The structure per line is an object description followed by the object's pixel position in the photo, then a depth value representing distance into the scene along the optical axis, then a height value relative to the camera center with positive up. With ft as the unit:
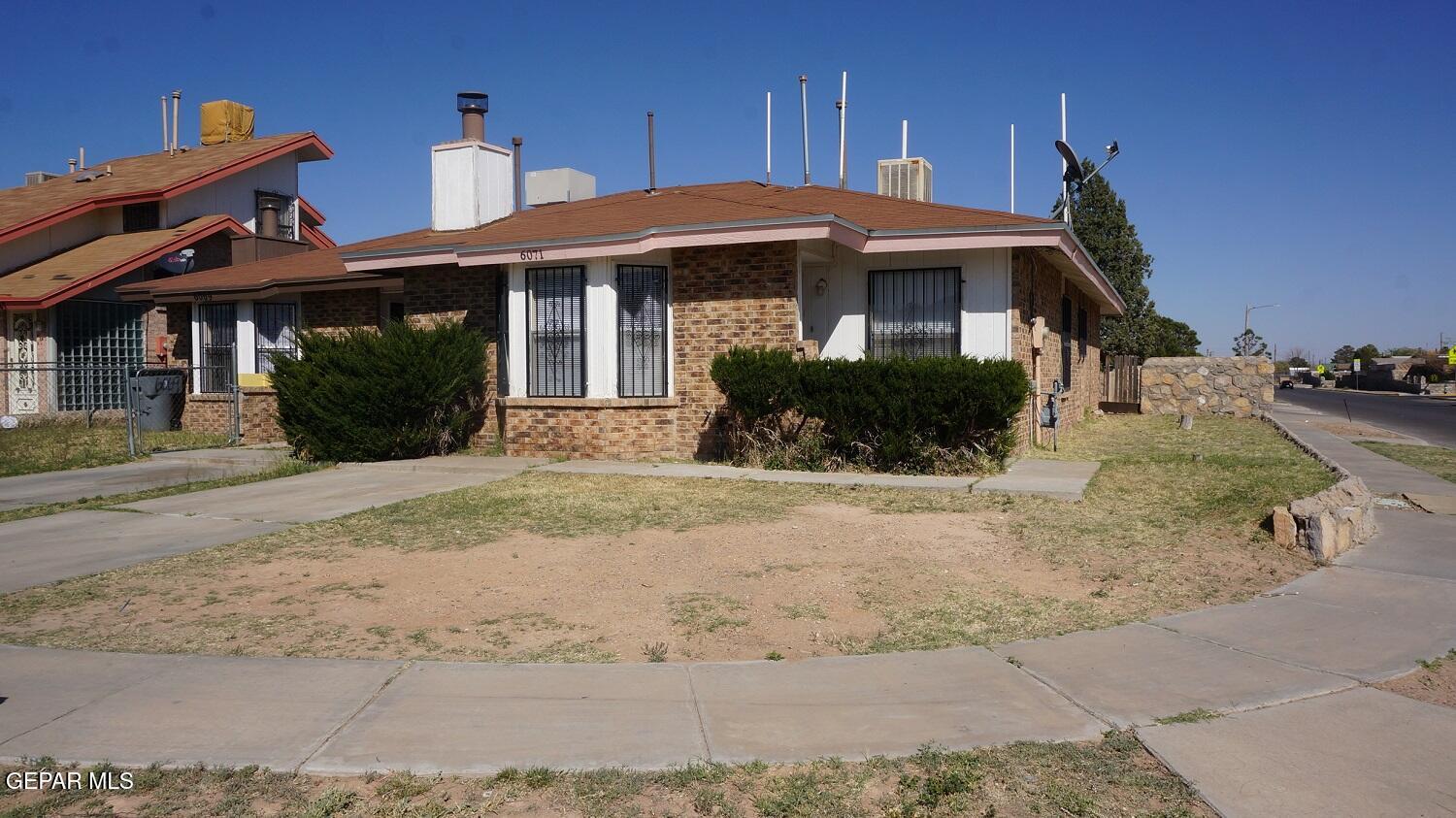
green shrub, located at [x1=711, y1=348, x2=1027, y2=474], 37.09 -0.93
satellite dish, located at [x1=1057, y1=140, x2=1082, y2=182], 70.49 +15.94
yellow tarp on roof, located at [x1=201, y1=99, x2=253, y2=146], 90.63 +24.67
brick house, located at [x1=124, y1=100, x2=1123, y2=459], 41.98 +4.13
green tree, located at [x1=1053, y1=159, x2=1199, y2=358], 126.41 +16.57
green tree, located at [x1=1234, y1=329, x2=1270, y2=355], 243.19 +10.69
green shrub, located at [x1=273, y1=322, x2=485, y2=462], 43.04 -0.02
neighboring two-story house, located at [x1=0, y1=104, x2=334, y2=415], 65.16 +10.72
